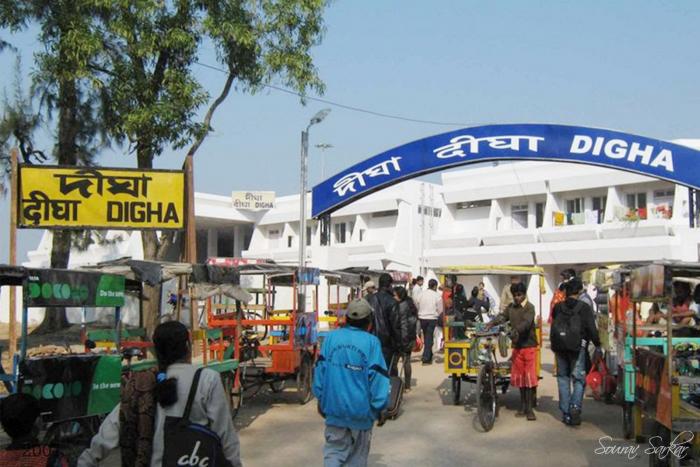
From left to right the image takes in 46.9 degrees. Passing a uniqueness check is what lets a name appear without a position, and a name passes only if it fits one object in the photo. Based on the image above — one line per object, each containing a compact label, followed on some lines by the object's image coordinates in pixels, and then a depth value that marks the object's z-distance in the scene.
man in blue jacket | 5.57
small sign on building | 49.97
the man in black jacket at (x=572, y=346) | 10.42
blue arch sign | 16.78
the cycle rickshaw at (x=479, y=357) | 10.47
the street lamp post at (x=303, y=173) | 22.08
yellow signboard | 11.23
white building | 33.97
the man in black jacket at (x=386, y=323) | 11.22
